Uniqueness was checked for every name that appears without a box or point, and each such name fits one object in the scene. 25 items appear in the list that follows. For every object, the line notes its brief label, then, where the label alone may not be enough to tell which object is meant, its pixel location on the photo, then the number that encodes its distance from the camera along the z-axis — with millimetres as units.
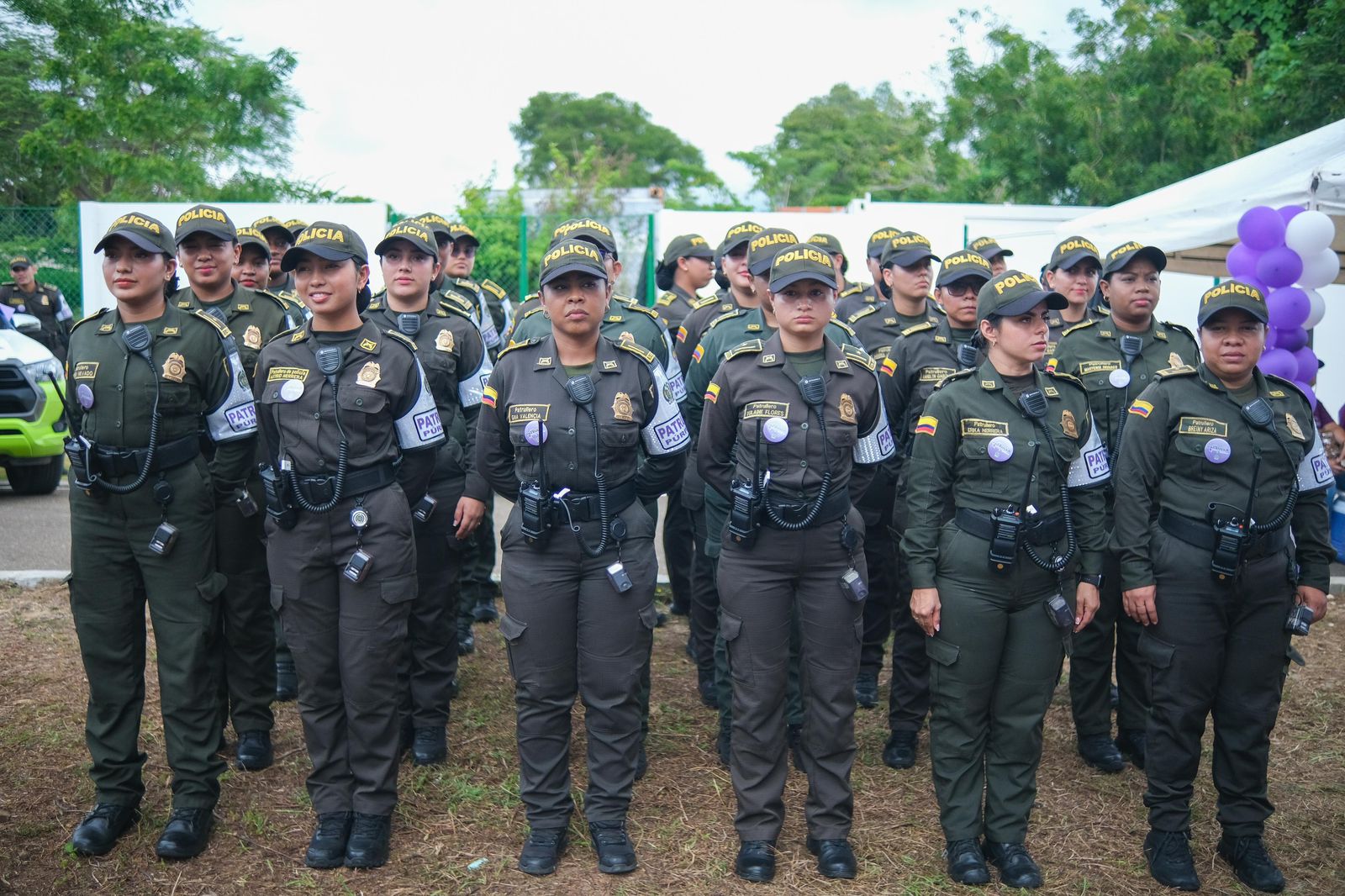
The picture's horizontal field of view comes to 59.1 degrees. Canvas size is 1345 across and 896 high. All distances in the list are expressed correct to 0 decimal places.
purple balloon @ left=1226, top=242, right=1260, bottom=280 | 7223
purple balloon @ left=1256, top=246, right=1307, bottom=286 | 6949
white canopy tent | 7164
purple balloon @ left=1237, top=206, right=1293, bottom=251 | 7078
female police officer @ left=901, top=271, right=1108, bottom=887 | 4605
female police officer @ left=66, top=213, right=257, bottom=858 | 4695
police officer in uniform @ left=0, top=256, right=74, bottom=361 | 14539
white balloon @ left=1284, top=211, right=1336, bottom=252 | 6922
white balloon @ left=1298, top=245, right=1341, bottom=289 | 7071
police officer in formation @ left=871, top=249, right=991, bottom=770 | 5816
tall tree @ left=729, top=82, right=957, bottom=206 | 30625
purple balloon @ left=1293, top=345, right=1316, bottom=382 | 7031
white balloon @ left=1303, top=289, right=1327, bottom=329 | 7145
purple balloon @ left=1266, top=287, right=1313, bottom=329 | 6906
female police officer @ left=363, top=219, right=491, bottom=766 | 5711
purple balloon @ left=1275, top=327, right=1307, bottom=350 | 6984
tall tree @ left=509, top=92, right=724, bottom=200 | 50406
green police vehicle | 10977
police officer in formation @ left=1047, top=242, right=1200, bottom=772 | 5848
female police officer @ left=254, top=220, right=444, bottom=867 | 4629
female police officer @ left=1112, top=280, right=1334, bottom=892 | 4730
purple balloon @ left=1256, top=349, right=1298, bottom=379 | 6895
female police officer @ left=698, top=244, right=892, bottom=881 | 4637
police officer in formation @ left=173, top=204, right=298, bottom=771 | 5398
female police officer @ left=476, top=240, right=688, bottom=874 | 4629
